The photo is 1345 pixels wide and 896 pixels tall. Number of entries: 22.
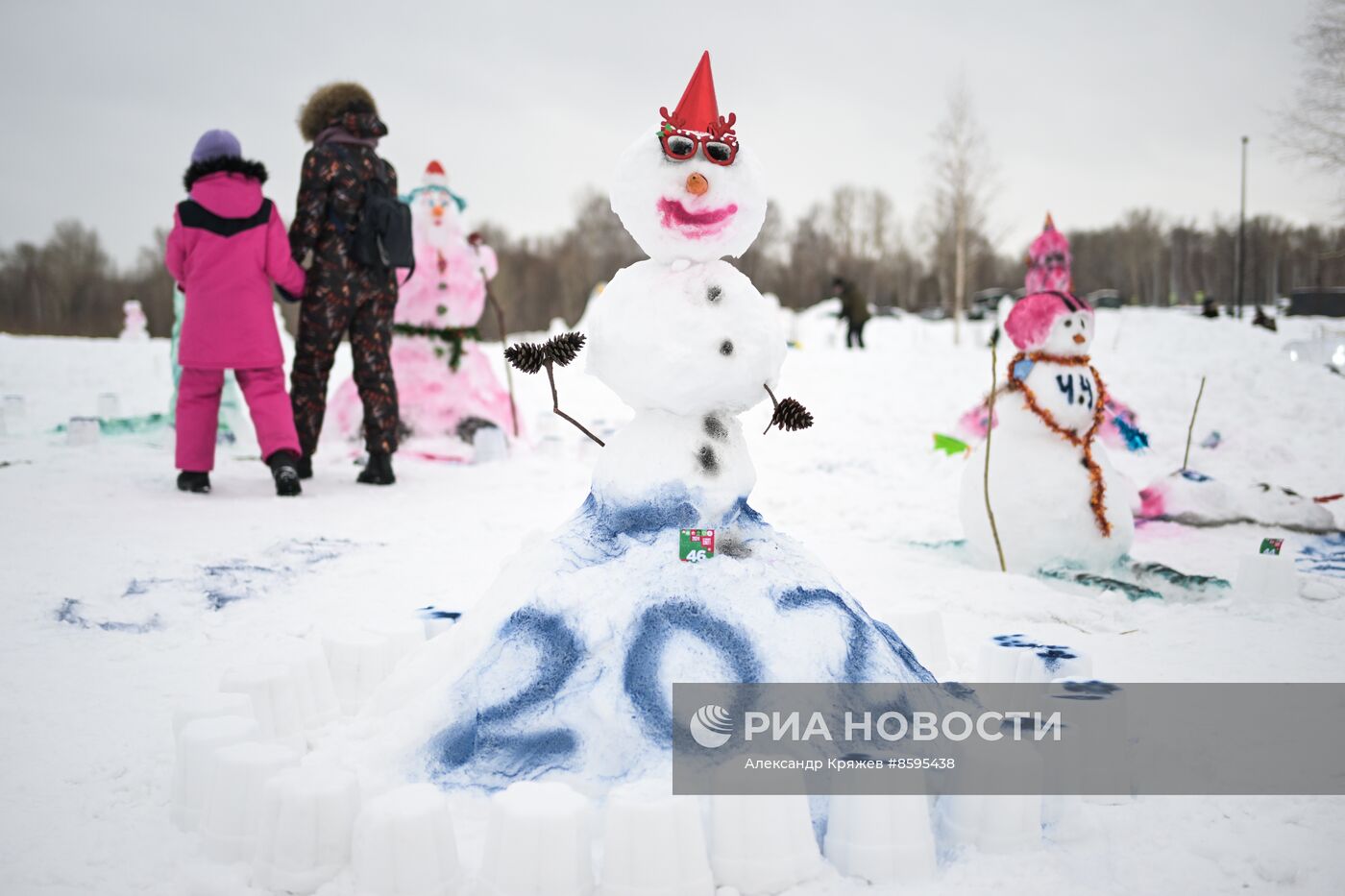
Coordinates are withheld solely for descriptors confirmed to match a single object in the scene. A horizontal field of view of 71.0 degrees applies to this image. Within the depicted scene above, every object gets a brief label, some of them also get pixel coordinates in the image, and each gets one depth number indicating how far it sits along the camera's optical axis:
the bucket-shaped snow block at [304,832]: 1.94
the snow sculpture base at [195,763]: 2.16
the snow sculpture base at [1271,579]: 4.19
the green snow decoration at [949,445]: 5.80
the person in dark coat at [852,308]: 17.20
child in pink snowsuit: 5.25
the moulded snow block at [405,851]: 1.86
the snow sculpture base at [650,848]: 1.85
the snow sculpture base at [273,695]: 2.53
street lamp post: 20.28
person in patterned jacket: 5.88
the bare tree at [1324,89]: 8.99
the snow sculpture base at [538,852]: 1.84
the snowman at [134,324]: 16.73
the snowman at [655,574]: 2.31
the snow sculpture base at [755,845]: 1.96
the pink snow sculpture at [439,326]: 7.52
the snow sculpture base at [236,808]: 2.05
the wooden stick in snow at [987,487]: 4.60
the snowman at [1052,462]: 4.61
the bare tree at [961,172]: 20.73
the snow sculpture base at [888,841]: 2.01
